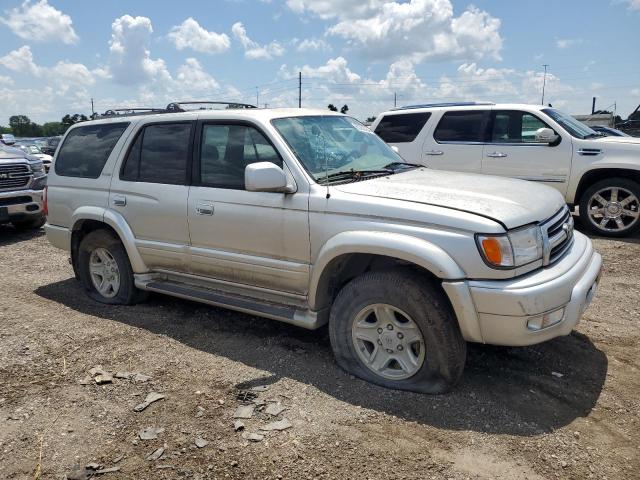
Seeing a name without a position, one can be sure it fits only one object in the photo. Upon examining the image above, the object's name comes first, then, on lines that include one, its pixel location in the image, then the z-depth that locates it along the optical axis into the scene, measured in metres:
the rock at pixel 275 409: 3.35
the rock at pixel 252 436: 3.09
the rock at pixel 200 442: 3.05
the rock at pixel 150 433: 3.16
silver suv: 3.20
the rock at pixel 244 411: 3.33
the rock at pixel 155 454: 2.96
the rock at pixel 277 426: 3.19
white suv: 7.73
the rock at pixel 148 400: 3.47
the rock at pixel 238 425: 3.19
